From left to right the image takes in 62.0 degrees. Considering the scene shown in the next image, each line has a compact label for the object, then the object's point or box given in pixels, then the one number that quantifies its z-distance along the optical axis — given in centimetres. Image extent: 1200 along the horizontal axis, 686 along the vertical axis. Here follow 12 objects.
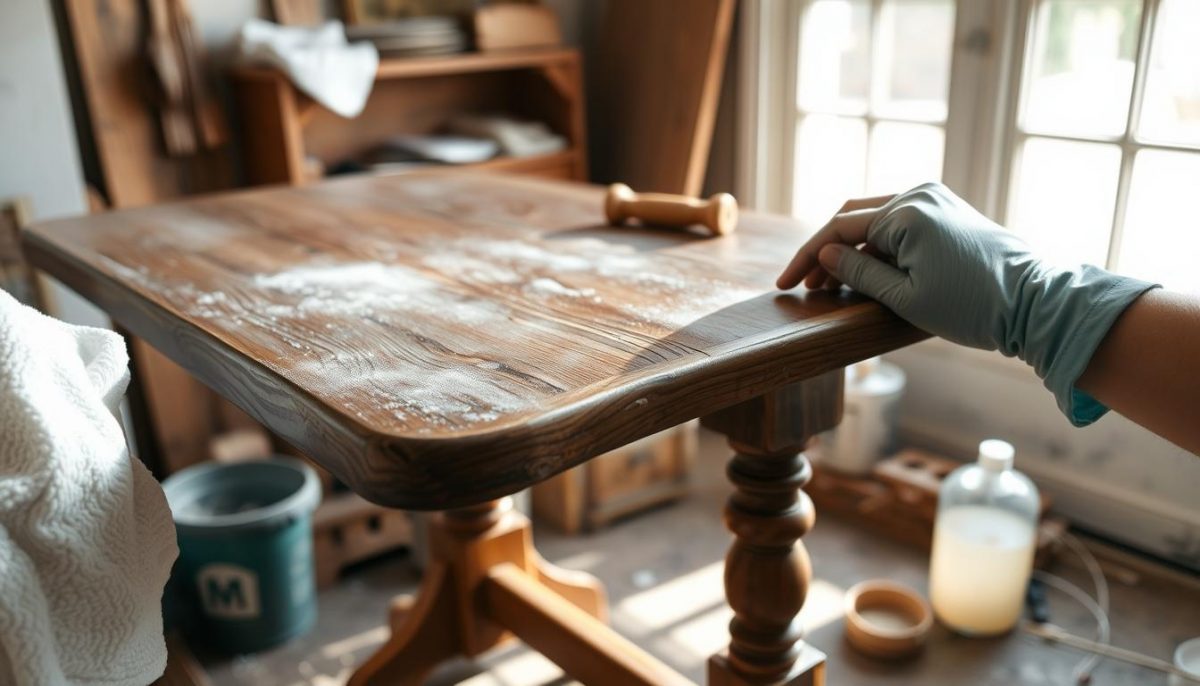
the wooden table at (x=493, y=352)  79
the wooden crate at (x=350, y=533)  219
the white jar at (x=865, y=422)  236
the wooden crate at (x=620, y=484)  233
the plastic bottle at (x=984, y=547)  183
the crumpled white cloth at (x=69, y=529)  78
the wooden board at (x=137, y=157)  227
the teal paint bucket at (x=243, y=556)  190
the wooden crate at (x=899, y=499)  218
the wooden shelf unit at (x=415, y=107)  237
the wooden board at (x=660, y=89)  262
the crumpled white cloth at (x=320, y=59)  227
